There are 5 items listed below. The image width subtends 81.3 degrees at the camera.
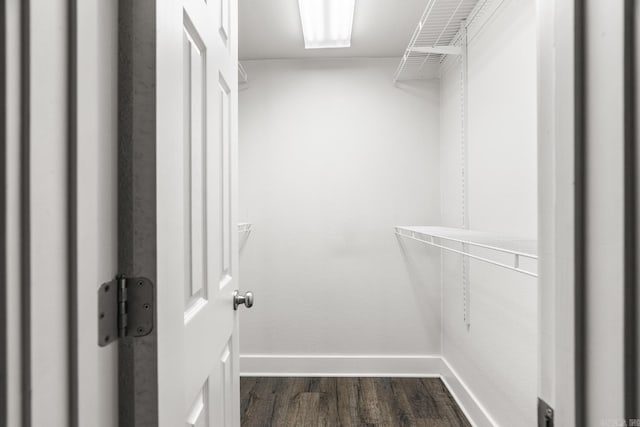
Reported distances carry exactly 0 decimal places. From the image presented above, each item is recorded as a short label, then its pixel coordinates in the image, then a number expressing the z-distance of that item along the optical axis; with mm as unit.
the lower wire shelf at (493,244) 1057
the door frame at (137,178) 515
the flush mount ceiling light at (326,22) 1743
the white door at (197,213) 559
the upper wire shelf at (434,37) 1688
